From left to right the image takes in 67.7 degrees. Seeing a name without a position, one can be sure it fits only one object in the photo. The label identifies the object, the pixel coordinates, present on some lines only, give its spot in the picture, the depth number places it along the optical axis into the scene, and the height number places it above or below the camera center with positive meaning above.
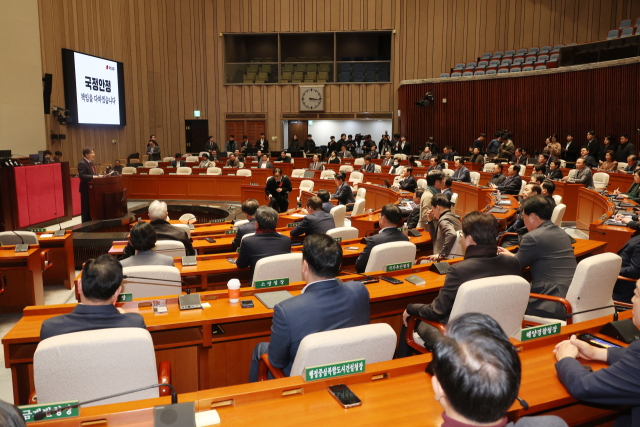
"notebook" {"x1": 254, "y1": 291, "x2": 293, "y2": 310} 2.68 -0.83
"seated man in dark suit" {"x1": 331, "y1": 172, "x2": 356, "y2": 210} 8.59 -0.73
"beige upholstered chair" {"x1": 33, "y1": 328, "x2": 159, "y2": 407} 1.72 -0.76
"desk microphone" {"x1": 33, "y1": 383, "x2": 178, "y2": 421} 1.48 -0.81
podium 8.70 -0.80
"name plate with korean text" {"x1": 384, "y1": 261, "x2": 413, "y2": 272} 3.33 -0.80
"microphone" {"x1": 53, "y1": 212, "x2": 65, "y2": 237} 5.41 -0.88
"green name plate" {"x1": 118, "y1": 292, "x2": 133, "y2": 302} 2.79 -0.83
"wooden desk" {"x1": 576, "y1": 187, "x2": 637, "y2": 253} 4.75 -0.83
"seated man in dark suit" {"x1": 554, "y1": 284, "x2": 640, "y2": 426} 1.59 -0.78
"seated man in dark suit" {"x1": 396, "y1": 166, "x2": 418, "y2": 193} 9.11 -0.58
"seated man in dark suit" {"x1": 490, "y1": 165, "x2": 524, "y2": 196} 8.09 -0.53
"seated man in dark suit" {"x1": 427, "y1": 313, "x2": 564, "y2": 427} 1.10 -0.52
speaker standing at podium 8.70 -0.40
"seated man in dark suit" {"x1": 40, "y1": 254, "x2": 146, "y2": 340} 2.06 -0.68
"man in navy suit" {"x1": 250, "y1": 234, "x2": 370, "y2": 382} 2.10 -0.70
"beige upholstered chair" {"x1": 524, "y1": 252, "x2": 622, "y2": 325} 2.70 -0.77
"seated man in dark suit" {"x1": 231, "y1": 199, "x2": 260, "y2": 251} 4.57 -0.71
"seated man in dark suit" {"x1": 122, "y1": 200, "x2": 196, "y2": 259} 4.28 -0.67
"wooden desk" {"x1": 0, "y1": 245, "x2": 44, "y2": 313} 4.58 -1.25
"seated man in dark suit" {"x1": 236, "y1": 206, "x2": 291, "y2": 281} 3.67 -0.69
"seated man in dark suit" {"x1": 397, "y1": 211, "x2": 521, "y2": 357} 2.62 -0.64
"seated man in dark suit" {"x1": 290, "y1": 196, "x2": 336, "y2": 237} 5.29 -0.78
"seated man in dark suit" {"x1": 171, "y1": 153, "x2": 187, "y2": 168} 13.62 -0.25
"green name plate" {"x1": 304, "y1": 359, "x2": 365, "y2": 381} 1.73 -0.79
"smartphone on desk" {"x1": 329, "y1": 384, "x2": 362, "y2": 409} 1.63 -0.85
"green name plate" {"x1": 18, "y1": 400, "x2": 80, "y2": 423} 1.52 -0.81
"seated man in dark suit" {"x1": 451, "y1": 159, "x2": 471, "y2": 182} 9.86 -0.46
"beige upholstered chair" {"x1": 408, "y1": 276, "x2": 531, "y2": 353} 2.27 -0.71
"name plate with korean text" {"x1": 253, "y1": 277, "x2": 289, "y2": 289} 3.01 -0.82
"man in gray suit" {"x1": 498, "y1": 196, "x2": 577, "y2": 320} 3.19 -0.71
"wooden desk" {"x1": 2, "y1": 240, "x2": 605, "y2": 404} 2.40 -1.00
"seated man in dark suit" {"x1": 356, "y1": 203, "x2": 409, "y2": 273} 3.91 -0.64
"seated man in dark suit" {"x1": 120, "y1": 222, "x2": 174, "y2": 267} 3.32 -0.66
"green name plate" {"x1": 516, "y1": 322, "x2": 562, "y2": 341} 2.10 -0.80
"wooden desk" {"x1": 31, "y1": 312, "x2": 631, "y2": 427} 1.54 -0.86
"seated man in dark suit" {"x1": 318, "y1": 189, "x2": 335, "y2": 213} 6.92 -0.70
